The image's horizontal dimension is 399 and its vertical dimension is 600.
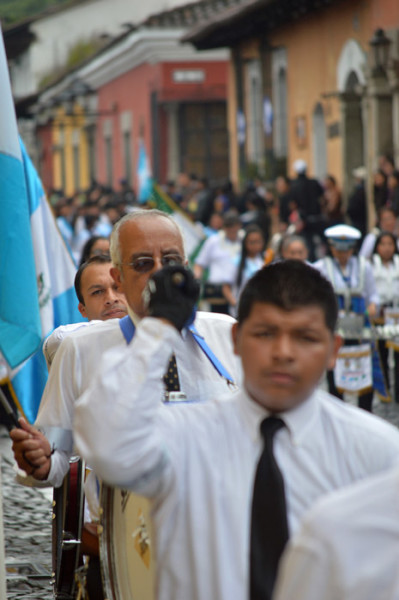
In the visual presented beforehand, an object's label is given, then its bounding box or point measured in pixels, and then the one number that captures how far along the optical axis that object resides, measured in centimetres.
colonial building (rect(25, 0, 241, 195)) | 3947
